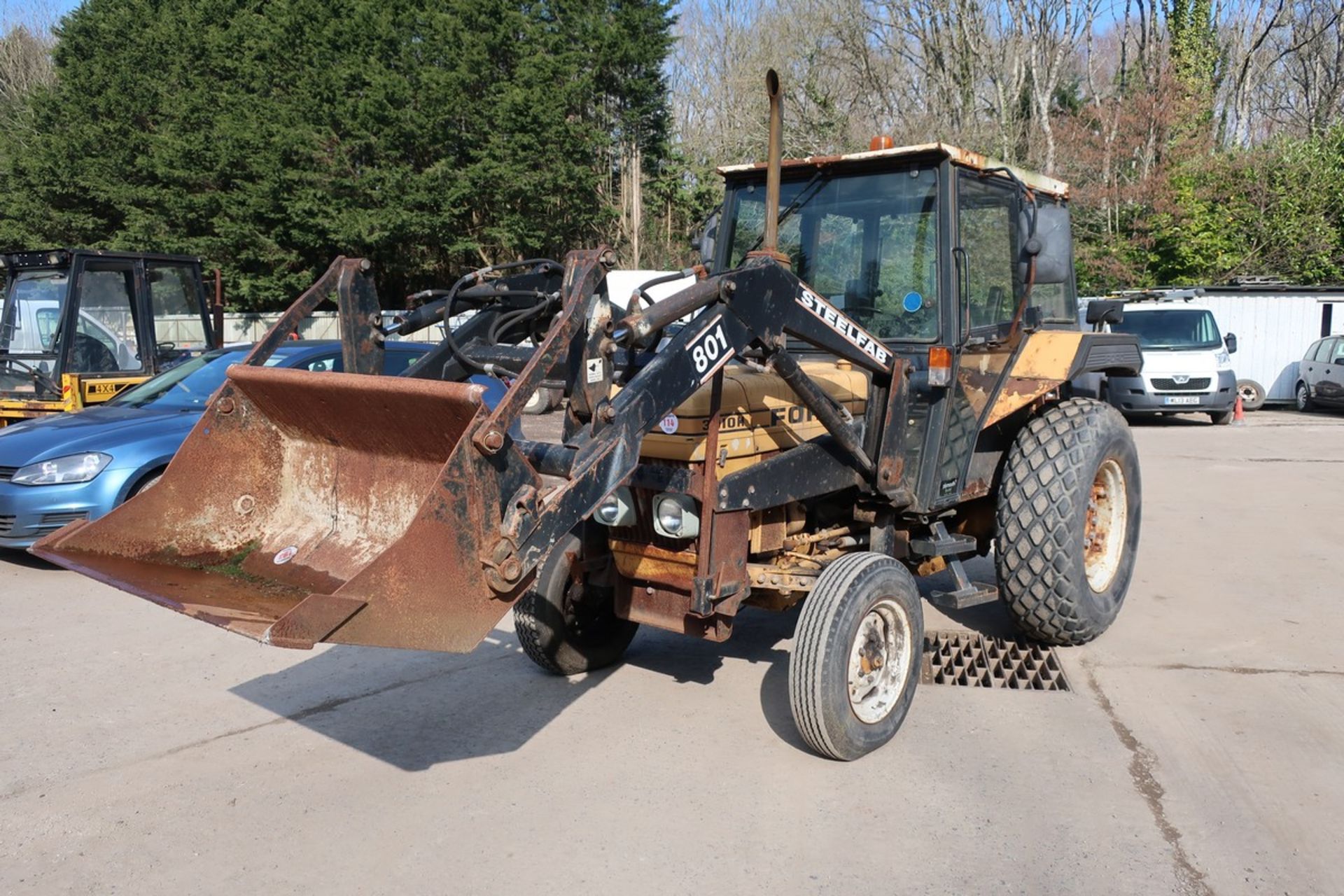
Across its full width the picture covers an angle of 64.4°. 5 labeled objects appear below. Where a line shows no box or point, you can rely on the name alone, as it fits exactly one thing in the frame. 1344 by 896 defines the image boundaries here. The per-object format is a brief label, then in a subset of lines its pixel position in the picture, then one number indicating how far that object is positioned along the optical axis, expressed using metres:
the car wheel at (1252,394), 19.64
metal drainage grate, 5.27
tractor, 3.45
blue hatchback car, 7.36
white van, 16.22
